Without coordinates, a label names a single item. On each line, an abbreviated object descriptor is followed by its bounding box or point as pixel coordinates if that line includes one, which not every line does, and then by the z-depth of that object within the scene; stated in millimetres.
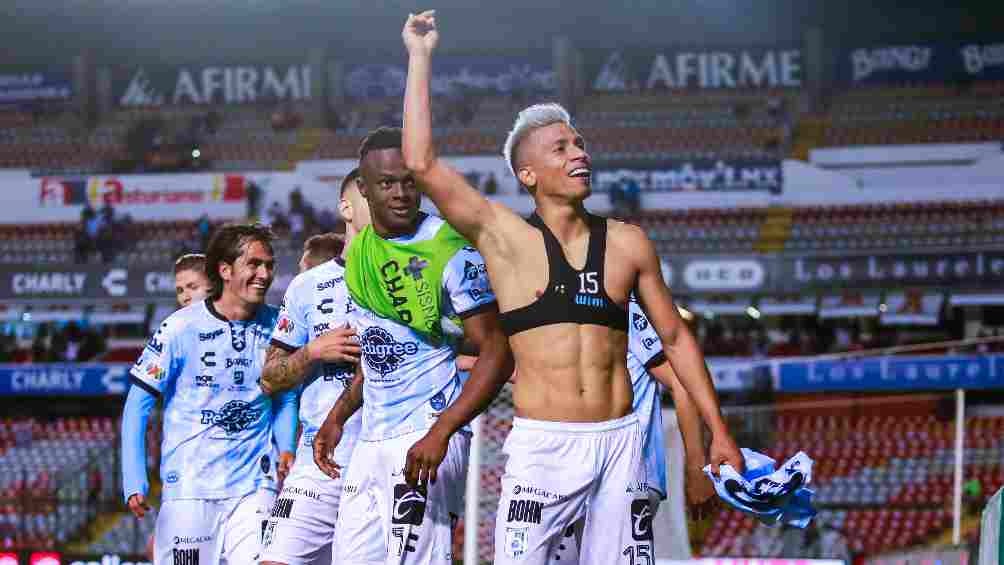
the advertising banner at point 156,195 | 33344
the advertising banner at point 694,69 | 36750
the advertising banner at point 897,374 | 23500
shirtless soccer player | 4676
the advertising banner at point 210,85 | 39156
